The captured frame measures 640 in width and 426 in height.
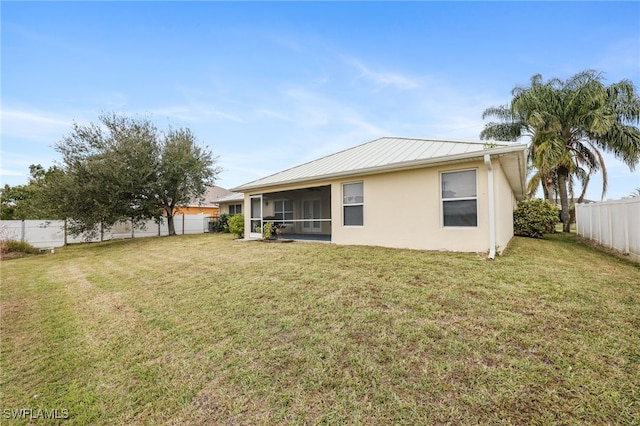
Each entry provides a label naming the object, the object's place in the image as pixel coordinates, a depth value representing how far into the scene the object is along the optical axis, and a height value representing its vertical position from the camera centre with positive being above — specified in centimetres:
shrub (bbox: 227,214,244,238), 1505 -49
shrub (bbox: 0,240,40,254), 1365 -137
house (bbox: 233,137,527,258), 739 +68
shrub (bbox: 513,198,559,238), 1272 -30
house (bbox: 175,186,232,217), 2518 +113
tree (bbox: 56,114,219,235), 1544 +270
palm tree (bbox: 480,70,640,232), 1546 +483
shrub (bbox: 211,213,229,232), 2187 -54
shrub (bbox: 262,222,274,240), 1309 -69
